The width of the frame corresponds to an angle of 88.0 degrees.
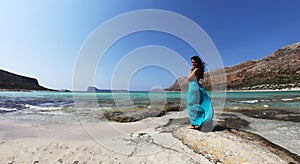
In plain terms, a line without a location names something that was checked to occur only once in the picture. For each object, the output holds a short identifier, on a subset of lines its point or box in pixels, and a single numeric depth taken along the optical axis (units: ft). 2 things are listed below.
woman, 16.17
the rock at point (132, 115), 28.27
